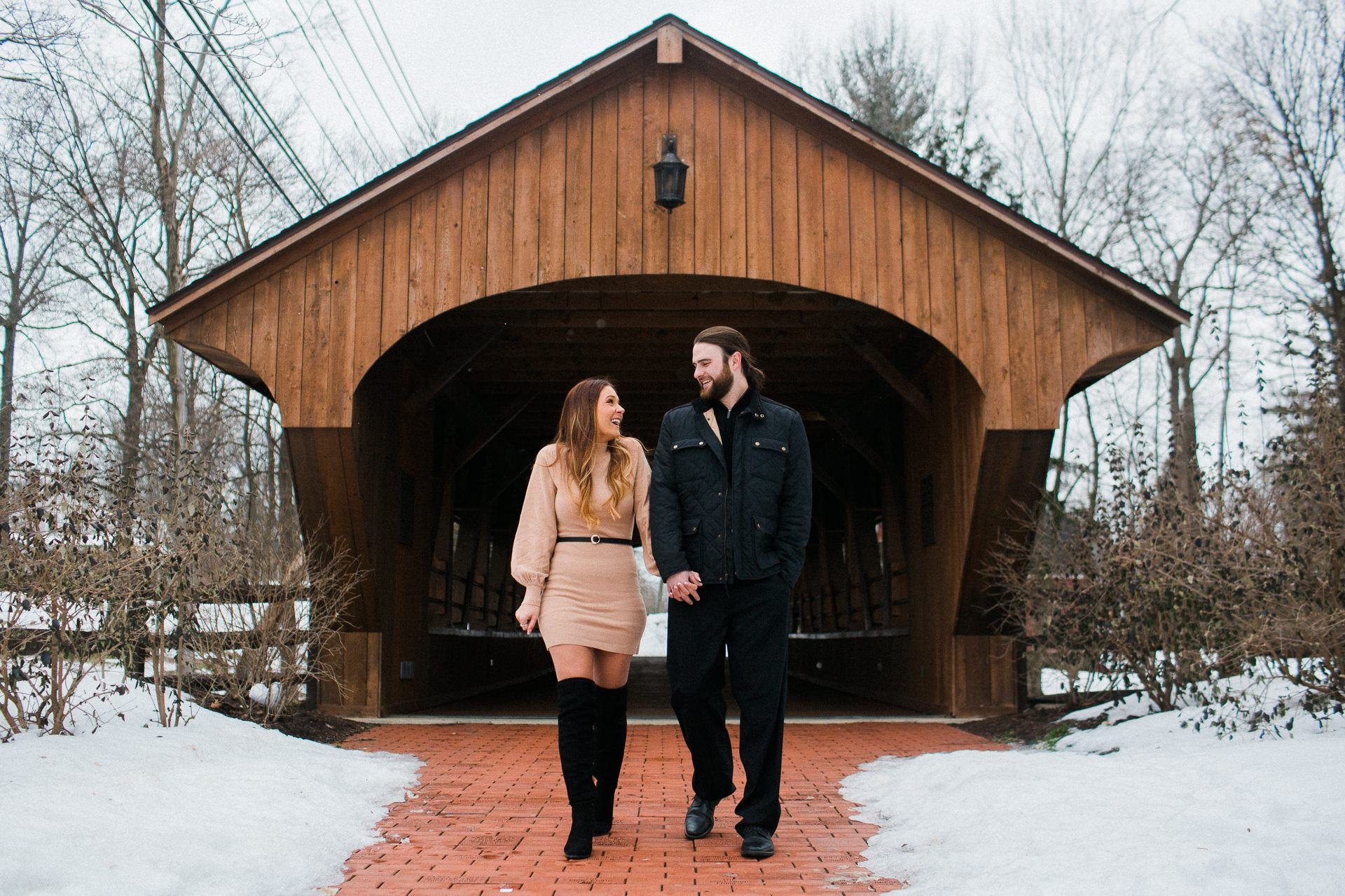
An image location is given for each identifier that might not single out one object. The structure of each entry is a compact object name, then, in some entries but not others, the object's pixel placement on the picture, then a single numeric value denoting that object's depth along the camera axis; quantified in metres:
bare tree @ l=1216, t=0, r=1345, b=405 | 16.23
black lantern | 8.01
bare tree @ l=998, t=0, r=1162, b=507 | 20.16
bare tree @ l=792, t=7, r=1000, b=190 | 21.70
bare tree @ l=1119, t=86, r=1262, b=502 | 18.39
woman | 3.79
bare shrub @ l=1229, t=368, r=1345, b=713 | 5.46
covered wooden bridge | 8.14
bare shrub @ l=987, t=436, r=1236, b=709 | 6.42
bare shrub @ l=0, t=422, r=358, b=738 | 5.36
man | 3.84
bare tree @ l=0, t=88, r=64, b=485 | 16.72
